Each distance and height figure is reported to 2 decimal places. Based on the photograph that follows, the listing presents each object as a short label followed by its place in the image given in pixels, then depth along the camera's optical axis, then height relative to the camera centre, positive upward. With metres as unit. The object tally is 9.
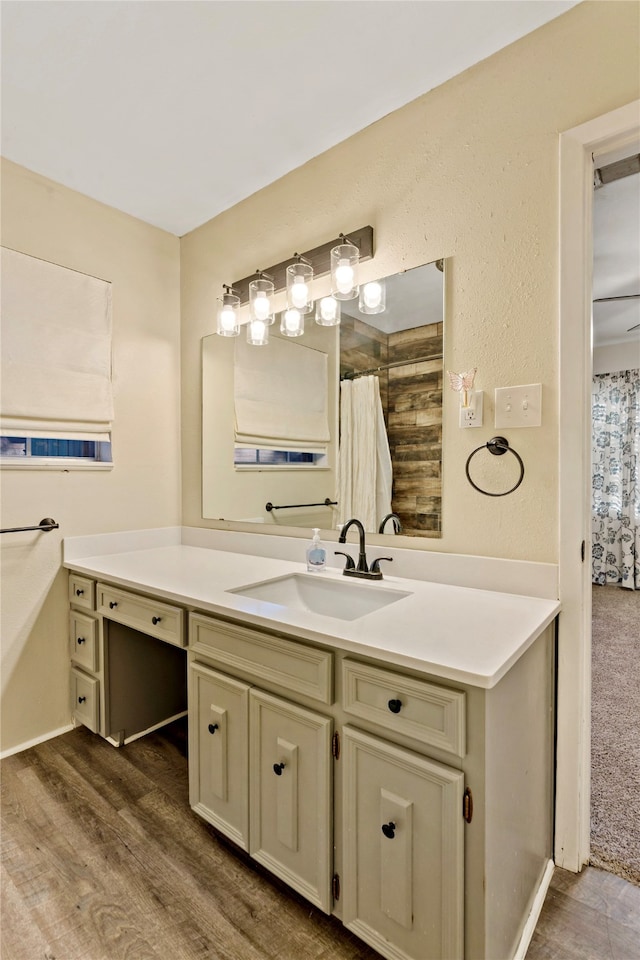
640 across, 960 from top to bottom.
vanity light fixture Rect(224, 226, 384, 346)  1.77 +0.80
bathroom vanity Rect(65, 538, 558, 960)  0.95 -0.66
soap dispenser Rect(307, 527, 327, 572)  1.79 -0.32
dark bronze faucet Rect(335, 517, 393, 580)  1.66 -0.34
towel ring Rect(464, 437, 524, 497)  1.46 +0.08
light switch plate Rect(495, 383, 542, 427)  1.41 +0.20
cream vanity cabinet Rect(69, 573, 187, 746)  1.96 -0.86
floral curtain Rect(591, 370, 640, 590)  4.76 -0.08
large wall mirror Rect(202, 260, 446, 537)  1.66 +0.22
